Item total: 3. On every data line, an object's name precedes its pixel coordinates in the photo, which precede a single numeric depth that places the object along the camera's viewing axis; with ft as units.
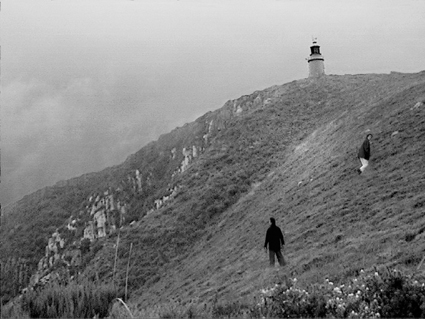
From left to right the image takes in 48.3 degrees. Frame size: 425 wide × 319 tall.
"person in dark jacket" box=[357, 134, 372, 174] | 87.81
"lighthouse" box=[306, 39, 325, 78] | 259.60
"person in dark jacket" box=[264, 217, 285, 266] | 59.00
